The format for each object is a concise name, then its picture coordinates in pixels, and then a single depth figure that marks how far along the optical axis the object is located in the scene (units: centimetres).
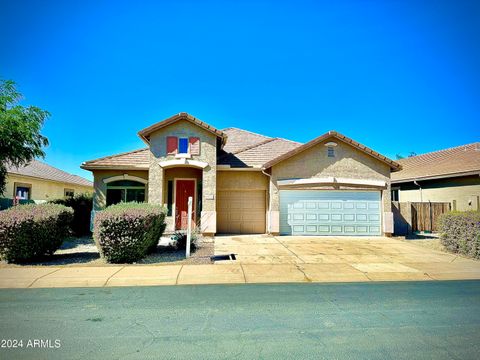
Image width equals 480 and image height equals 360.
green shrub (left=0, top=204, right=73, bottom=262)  750
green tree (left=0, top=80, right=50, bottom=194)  1182
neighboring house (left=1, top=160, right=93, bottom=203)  1909
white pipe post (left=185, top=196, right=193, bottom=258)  864
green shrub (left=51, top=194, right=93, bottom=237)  1416
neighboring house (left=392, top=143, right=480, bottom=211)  1491
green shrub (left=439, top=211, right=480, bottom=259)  904
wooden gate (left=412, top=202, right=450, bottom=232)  1545
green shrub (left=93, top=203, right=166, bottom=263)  766
